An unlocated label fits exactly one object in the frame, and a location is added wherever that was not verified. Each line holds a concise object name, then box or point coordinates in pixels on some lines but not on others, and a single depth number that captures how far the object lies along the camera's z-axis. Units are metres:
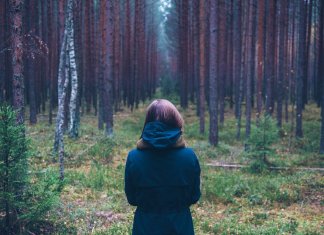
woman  3.27
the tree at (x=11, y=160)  5.85
